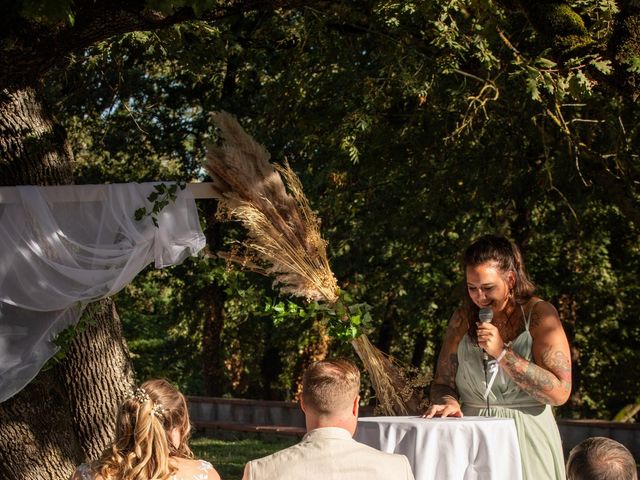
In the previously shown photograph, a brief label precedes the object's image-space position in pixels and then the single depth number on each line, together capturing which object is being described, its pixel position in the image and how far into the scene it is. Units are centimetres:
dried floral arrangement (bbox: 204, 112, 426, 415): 530
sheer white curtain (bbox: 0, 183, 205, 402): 567
